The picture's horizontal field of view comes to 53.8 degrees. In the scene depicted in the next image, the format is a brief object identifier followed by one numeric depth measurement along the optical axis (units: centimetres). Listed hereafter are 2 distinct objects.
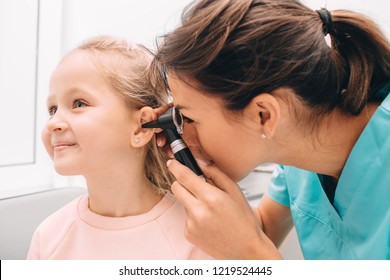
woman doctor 62
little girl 73
